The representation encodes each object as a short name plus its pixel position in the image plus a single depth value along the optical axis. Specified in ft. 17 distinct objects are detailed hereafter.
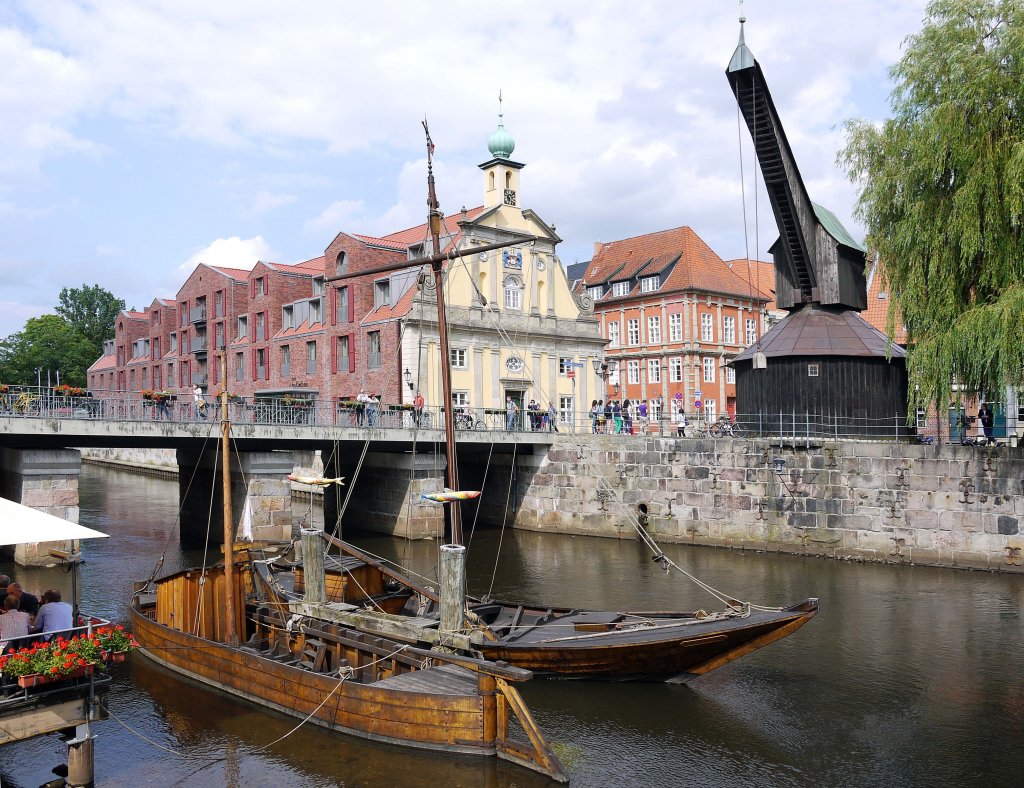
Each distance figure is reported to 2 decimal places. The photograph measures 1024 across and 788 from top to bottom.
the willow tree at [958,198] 76.48
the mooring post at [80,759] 36.24
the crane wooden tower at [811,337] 97.81
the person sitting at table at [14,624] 38.40
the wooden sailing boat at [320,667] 39.96
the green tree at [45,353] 282.77
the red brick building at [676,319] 184.55
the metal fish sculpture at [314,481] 63.41
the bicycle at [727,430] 106.42
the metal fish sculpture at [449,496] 56.75
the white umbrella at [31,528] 36.40
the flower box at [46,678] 33.94
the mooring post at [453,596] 46.01
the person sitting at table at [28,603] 42.47
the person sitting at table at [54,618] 38.91
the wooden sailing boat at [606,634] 47.78
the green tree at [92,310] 344.90
